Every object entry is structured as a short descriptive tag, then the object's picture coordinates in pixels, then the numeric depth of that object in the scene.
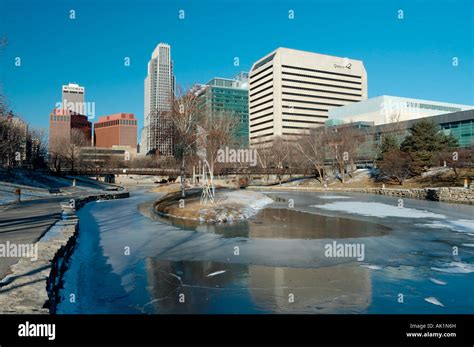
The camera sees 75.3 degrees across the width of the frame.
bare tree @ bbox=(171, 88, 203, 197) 38.69
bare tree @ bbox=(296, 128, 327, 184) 71.94
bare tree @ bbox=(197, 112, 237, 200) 31.66
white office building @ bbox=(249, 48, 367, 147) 160.00
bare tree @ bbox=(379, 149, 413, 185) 52.53
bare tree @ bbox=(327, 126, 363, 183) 67.50
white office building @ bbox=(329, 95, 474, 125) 119.31
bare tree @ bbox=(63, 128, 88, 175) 90.75
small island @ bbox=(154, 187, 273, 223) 21.83
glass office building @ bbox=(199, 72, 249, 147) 186.25
